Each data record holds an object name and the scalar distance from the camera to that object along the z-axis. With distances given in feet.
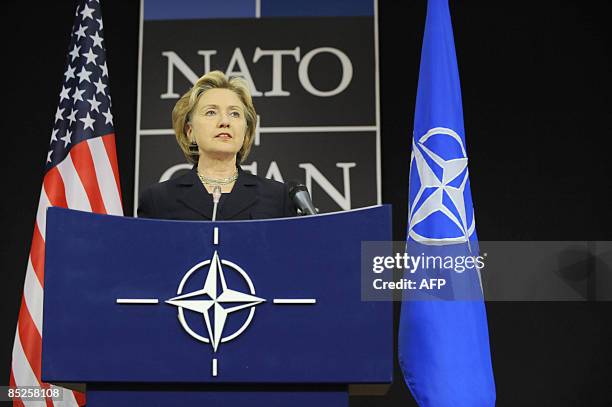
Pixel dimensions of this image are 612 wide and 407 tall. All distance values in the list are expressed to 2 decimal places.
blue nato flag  21.90
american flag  25.41
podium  12.09
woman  16.10
